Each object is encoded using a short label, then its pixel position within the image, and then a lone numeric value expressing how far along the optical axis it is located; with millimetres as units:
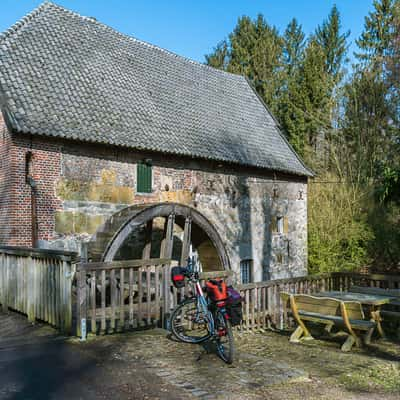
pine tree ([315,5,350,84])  28625
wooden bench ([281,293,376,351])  6543
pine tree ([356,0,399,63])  25219
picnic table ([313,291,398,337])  7105
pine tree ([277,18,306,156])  25156
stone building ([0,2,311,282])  10500
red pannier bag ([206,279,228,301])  5484
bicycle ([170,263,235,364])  5375
